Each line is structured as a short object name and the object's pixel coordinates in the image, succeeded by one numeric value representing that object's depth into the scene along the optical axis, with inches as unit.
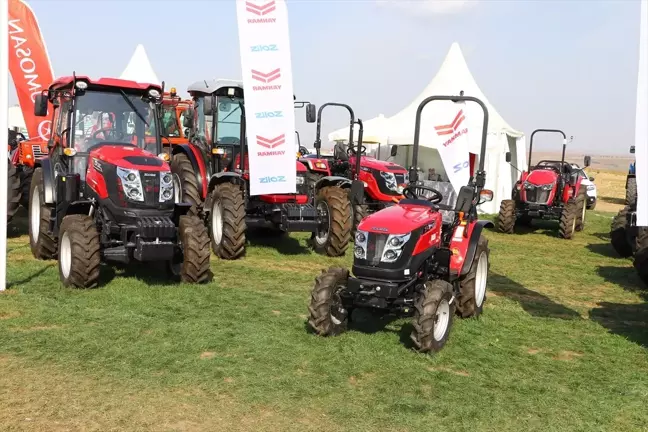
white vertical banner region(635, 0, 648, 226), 227.1
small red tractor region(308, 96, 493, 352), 216.5
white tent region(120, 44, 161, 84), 947.3
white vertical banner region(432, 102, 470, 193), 388.8
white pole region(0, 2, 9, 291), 275.9
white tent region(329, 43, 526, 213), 702.5
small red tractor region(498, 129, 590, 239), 545.3
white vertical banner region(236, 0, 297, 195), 330.0
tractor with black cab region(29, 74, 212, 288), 282.2
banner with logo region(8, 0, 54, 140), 513.0
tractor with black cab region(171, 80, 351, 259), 378.3
